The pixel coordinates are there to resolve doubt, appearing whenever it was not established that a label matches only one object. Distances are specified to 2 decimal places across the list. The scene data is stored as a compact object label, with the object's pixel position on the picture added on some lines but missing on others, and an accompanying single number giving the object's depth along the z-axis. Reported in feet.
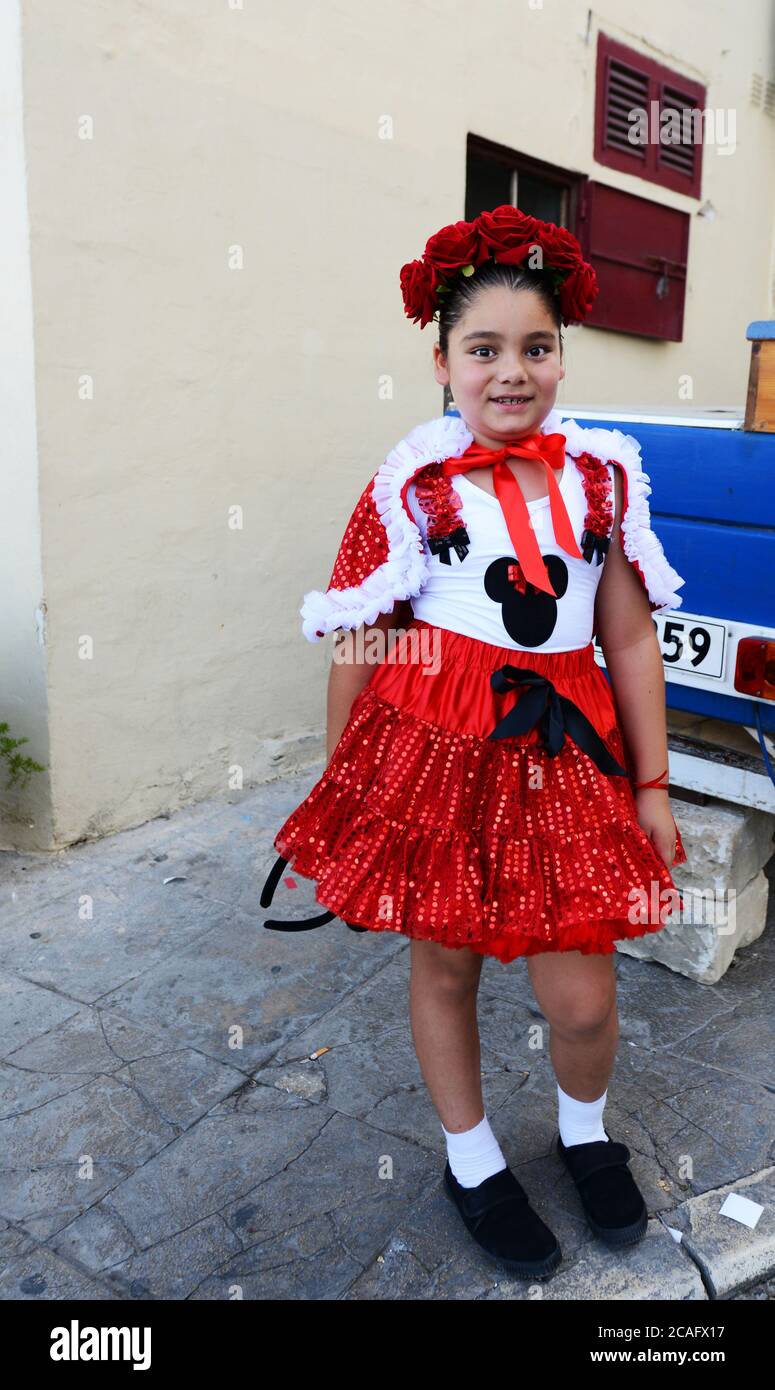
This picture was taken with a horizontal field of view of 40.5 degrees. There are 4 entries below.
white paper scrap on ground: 6.40
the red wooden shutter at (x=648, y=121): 16.88
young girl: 5.41
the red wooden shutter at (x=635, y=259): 17.16
